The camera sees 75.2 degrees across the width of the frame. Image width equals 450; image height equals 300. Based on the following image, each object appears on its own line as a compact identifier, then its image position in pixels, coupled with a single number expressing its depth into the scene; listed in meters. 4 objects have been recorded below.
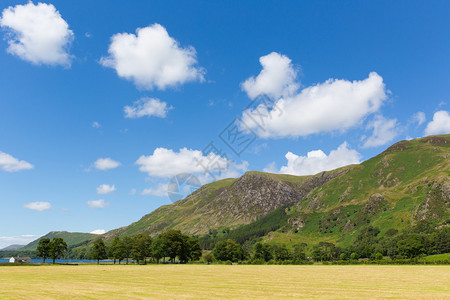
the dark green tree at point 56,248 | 148.88
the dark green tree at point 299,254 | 179.00
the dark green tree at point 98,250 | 163.12
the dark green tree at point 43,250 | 148.62
